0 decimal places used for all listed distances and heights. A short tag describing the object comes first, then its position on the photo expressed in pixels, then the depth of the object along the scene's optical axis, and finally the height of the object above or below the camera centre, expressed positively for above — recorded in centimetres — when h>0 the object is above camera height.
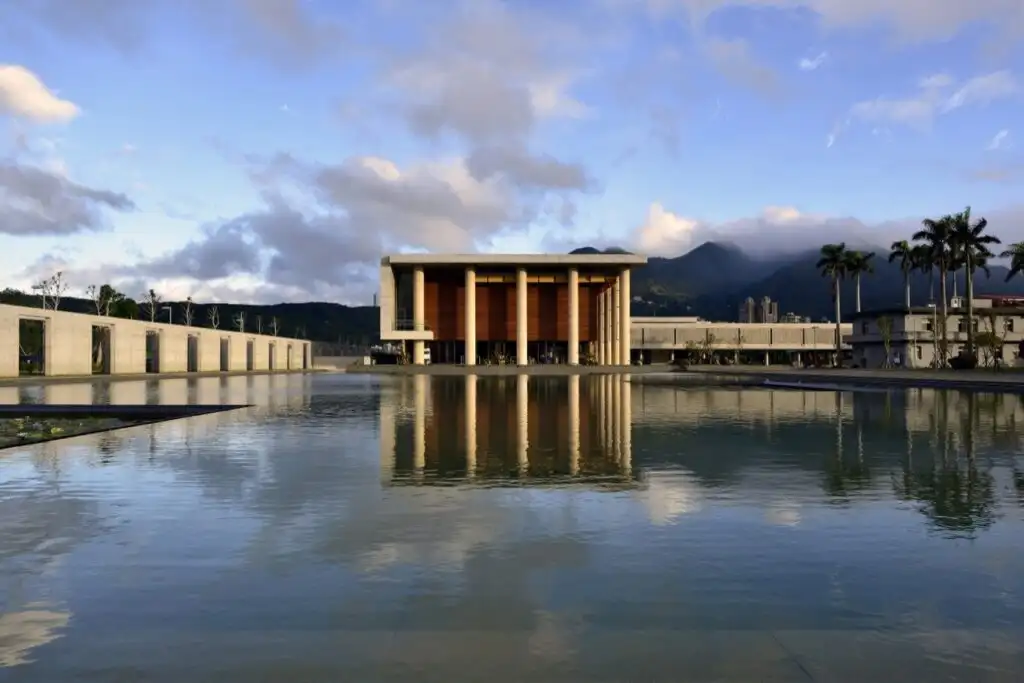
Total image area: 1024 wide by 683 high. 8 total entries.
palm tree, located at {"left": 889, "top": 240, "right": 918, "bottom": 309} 10081 +1220
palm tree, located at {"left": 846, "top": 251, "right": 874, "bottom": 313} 10375 +1158
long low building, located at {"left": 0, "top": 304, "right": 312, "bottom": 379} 5862 +133
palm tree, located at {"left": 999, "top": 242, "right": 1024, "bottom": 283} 8325 +993
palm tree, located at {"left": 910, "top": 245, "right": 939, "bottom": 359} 8694 +1008
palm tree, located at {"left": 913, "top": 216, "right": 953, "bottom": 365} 8431 +1176
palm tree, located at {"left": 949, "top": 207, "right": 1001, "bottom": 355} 8294 +1143
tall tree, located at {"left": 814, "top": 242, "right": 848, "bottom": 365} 10369 +1183
